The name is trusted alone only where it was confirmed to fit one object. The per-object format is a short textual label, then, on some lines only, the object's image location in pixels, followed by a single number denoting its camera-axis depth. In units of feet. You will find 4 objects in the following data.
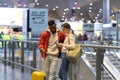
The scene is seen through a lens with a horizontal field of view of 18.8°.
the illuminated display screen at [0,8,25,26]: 105.70
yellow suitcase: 17.69
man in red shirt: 25.55
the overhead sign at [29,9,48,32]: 76.59
